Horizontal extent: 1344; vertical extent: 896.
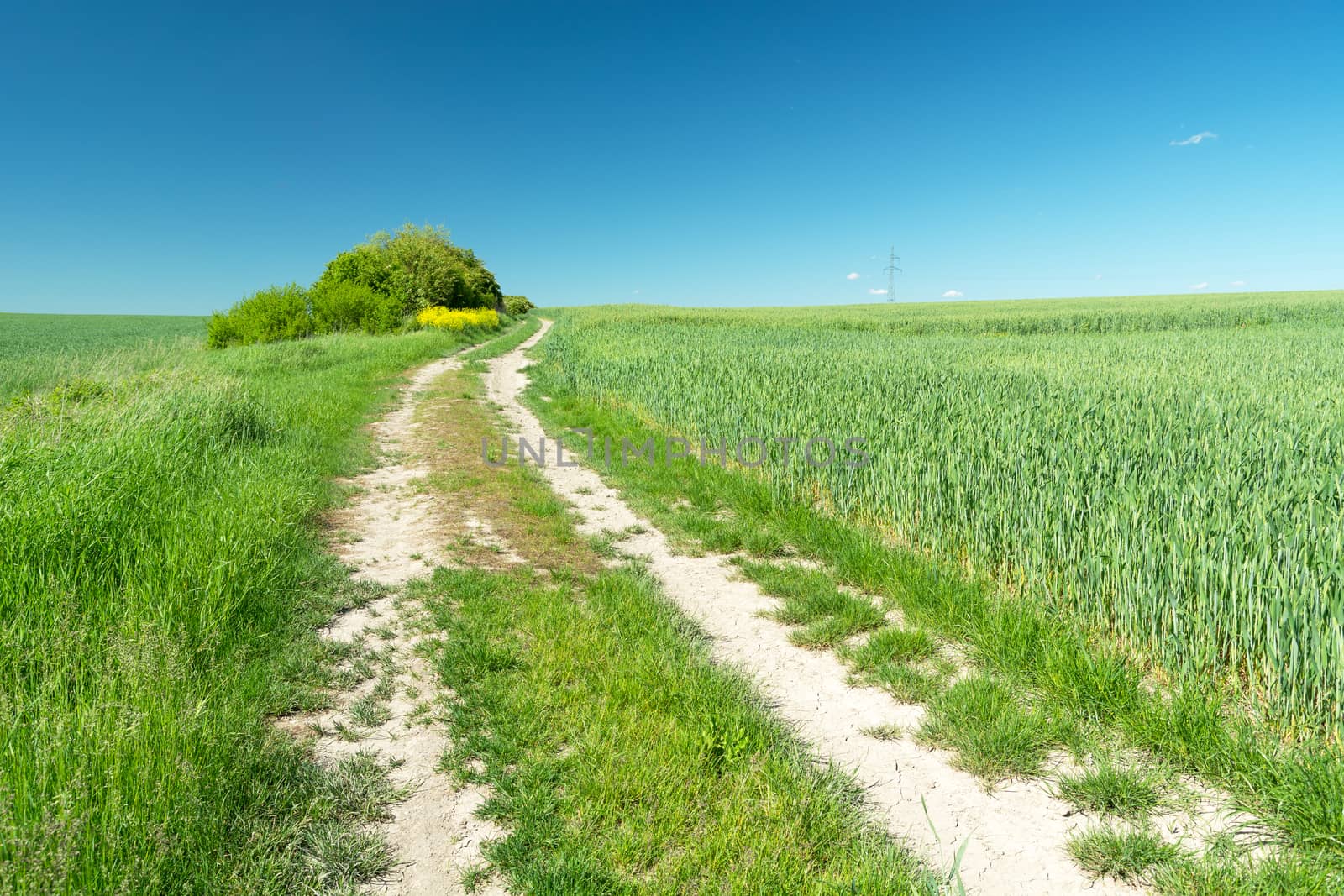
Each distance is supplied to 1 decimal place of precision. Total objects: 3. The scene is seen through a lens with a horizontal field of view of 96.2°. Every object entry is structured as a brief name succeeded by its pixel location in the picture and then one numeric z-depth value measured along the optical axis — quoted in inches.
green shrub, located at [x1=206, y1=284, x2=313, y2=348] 1055.6
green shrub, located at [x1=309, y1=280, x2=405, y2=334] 1206.9
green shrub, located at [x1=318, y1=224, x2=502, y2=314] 1534.2
